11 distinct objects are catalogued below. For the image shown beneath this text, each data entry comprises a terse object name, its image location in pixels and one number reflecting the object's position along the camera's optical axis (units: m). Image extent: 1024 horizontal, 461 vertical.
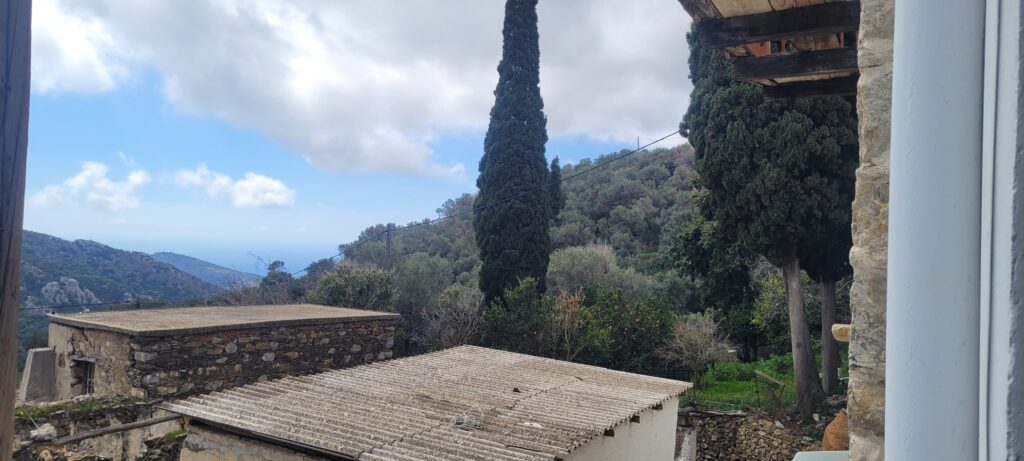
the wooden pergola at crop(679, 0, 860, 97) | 2.59
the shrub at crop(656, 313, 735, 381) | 14.58
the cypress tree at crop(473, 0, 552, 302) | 16.09
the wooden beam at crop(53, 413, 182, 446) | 5.65
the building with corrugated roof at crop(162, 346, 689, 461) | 5.03
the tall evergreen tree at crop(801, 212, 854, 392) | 11.91
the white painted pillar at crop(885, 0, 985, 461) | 0.83
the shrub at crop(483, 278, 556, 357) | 14.16
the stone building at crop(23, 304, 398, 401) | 7.55
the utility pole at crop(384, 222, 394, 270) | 19.56
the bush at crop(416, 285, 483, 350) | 14.42
